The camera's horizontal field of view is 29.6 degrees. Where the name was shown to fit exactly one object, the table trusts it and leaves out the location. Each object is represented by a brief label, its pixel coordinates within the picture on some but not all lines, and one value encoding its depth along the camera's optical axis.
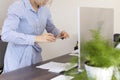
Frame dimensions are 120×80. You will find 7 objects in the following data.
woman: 1.85
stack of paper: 1.73
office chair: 2.82
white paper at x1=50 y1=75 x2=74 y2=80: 1.50
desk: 1.54
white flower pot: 1.11
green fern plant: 1.06
